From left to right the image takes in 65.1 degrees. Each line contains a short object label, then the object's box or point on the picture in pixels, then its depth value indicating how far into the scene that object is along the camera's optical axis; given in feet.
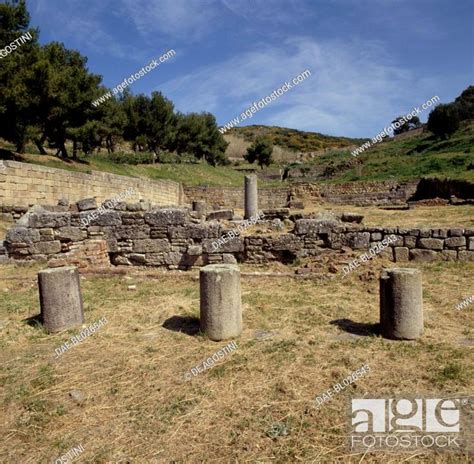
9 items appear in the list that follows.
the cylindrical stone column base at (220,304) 17.12
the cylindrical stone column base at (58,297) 18.71
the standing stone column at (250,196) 67.72
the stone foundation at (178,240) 30.19
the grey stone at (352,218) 37.93
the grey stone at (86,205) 34.06
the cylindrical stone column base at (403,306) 16.38
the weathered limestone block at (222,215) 54.82
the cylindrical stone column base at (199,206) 69.77
